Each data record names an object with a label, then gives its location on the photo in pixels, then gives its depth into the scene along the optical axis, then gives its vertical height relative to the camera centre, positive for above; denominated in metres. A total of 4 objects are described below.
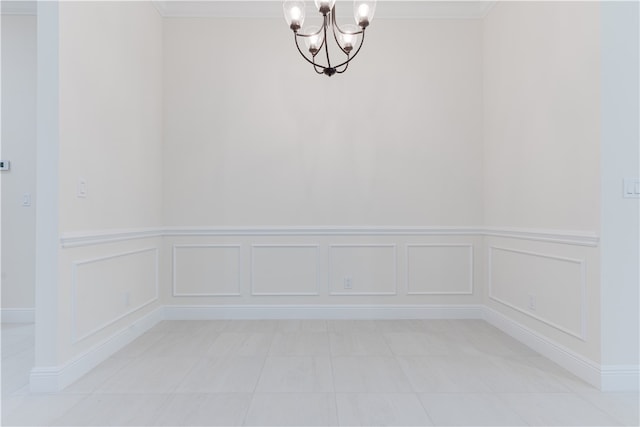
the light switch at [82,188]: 2.59 +0.17
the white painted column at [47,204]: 2.33 +0.05
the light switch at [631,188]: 2.36 +0.15
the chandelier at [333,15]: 2.54 +1.30
